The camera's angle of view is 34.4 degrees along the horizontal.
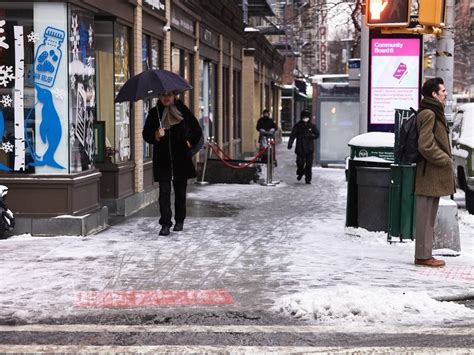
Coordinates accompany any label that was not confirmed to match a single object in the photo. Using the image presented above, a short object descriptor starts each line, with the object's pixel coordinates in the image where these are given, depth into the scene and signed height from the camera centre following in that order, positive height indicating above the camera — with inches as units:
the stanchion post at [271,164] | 700.0 -54.8
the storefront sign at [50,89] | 375.9 +6.8
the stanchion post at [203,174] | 691.5 -63.9
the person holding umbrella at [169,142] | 395.9 -20.0
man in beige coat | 315.0 -25.5
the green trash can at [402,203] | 362.9 -46.6
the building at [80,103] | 376.2 +0.3
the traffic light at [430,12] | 394.9 +47.9
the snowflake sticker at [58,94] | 377.8 +4.3
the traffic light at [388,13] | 398.0 +47.8
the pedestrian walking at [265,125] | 933.8 -25.6
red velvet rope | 690.2 -51.2
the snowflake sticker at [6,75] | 374.6 +13.4
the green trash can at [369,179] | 387.5 -37.9
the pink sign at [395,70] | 433.1 +19.7
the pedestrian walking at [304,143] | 732.7 -37.3
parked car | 536.7 -32.9
